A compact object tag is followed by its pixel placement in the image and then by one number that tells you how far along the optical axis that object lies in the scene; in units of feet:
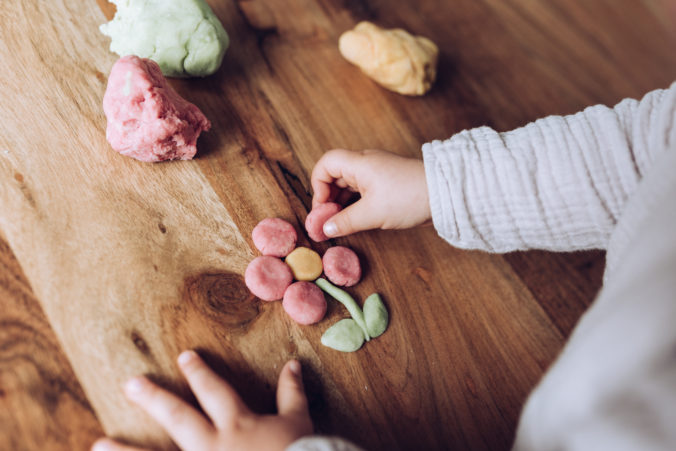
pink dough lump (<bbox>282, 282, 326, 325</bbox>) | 1.94
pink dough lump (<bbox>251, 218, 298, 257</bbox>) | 2.04
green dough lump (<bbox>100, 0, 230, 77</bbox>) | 2.18
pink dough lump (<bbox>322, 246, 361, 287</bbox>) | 2.07
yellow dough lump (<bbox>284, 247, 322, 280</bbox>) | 2.04
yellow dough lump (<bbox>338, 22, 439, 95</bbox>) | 2.61
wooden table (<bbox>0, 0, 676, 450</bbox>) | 1.73
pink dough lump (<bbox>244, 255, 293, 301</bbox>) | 1.96
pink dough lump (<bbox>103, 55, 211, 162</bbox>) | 1.93
